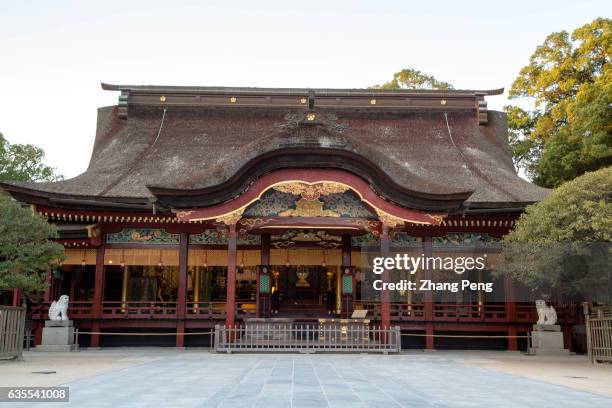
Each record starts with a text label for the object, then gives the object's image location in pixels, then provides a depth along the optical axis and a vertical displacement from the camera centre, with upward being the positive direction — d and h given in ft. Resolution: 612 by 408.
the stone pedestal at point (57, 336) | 63.21 -3.83
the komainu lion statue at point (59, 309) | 64.03 -0.97
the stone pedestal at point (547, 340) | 62.39 -3.45
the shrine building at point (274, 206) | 59.41 +10.11
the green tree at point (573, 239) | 47.91 +5.66
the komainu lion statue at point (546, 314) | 63.52 -0.70
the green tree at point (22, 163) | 135.33 +32.05
